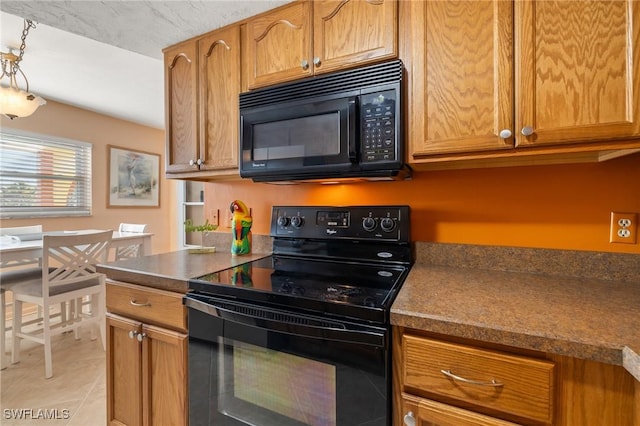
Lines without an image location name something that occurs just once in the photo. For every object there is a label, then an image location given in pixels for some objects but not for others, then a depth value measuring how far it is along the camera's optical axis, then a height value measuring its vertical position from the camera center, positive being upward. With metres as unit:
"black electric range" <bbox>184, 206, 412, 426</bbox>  0.86 -0.41
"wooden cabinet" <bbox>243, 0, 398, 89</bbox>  1.21 +0.74
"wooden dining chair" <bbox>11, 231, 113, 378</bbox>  2.16 -0.57
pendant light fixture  2.29 +0.87
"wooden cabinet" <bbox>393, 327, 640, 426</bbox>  0.67 -0.42
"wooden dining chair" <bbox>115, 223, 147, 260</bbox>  3.05 -0.38
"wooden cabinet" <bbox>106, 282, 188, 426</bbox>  1.20 -0.63
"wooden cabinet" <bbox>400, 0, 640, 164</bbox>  0.90 +0.43
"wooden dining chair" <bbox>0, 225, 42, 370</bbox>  2.21 -0.53
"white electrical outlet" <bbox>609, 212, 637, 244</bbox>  1.12 -0.07
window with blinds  3.27 +0.41
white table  2.16 -0.30
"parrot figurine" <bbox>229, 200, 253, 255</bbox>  1.71 -0.10
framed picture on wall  4.25 +0.48
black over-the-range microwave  1.17 +0.34
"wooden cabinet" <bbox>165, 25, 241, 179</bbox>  1.55 +0.56
